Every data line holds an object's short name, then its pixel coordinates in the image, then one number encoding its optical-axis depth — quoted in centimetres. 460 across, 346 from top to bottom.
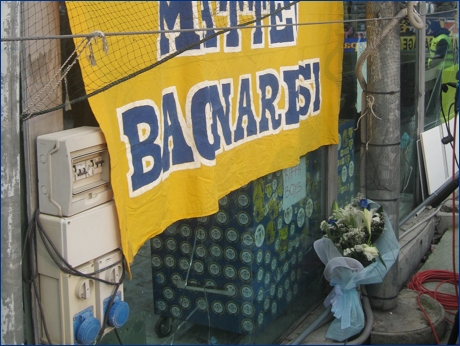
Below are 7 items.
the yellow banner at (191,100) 317
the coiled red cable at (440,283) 623
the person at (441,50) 788
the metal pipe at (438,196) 773
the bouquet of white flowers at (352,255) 514
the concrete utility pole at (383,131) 529
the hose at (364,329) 527
